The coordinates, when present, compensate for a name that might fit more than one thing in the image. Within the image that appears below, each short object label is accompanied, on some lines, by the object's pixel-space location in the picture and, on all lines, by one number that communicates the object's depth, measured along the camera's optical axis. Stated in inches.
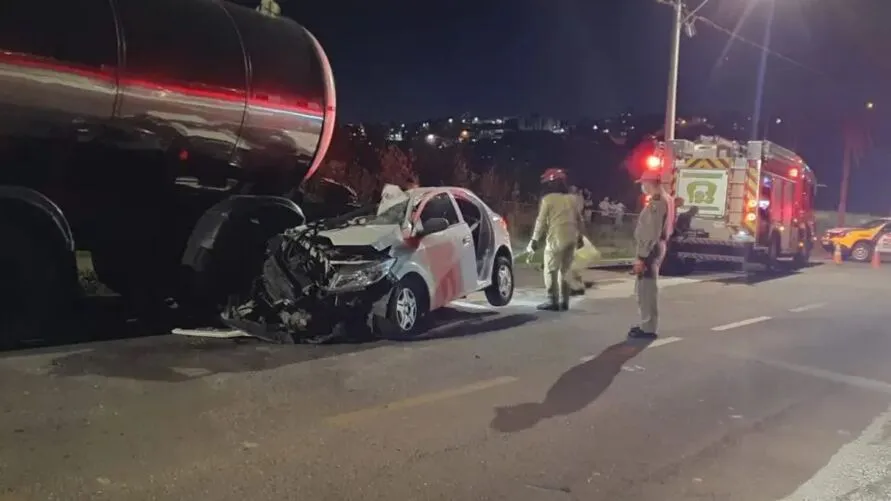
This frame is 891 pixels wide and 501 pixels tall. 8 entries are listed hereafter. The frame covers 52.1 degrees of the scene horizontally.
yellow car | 1107.9
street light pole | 860.0
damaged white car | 358.6
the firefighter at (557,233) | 469.7
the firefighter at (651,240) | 398.9
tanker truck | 314.0
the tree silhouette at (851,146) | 1733.5
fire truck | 765.9
